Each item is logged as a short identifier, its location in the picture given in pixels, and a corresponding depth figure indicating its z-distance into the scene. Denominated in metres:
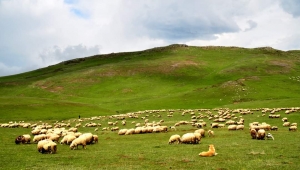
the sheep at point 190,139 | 24.48
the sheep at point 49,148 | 21.00
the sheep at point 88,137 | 25.15
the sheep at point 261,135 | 25.76
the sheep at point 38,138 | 27.57
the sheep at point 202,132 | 29.02
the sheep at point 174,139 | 25.06
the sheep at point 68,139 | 25.73
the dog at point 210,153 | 18.66
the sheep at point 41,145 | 21.36
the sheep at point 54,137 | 27.05
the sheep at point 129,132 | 34.26
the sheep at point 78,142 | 23.43
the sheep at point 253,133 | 26.08
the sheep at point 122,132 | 34.56
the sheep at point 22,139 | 26.39
